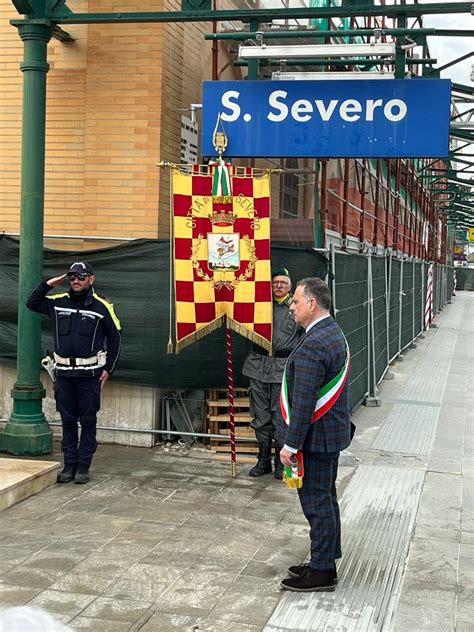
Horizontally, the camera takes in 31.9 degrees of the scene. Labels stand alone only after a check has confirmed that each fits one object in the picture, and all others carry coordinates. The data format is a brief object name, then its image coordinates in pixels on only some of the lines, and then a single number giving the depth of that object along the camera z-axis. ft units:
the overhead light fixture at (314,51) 23.06
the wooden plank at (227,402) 26.68
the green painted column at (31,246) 24.94
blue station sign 23.58
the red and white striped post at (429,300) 78.28
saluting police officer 22.79
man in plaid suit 15.47
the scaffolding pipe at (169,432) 26.40
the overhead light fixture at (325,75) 24.11
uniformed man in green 23.94
